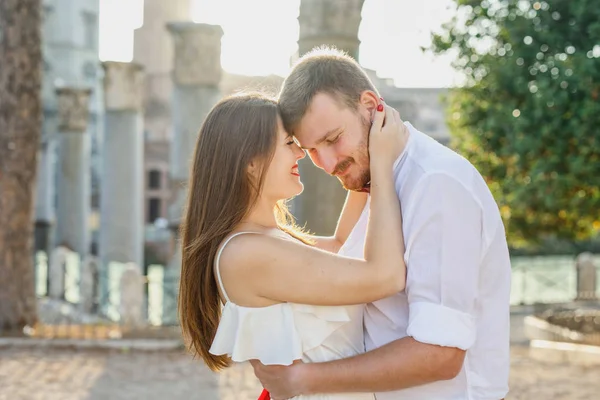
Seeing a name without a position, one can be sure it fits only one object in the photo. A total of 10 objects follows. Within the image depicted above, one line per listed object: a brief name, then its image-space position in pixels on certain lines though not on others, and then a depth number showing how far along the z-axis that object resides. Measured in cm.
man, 243
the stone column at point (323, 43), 842
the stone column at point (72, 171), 2270
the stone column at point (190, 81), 1562
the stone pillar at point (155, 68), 4378
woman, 262
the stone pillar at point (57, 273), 1784
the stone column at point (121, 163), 1936
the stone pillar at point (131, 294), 1342
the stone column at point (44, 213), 2531
